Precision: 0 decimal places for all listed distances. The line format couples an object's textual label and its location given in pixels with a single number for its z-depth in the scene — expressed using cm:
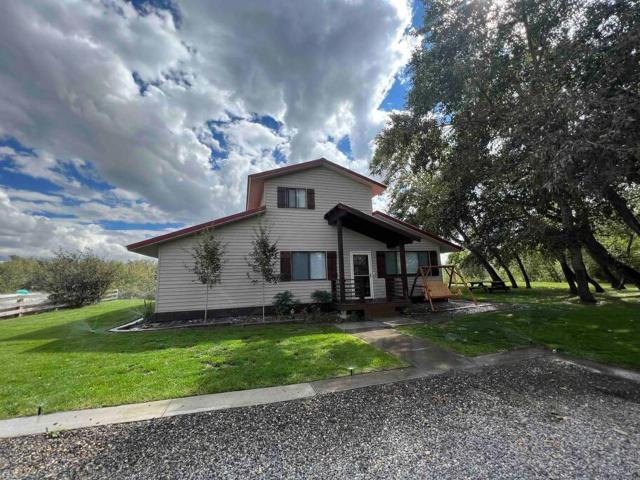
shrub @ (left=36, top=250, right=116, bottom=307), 1711
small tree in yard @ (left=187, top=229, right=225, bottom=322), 990
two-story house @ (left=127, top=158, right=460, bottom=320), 1055
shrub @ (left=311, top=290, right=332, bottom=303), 1165
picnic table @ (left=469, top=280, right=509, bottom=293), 2051
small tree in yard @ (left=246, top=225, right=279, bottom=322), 1045
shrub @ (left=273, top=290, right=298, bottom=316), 1110
